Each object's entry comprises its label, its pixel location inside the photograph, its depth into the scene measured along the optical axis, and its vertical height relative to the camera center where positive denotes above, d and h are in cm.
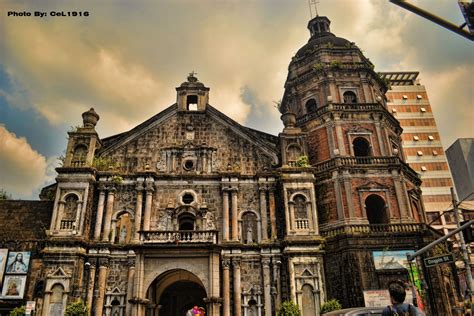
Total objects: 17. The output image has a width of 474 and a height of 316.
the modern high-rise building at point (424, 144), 4544 +2006
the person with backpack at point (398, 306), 541 +3
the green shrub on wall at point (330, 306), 1739 +22
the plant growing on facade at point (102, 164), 2145 +835
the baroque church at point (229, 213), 1852 +530
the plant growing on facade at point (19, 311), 1730 +47
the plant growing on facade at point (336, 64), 2466 +1514
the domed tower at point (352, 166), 1939 +785
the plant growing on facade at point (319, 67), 2483 +1515
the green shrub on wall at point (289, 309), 1723 +14
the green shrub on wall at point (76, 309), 1692 +47
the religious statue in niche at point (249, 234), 2026 +407
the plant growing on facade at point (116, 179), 2098 +729
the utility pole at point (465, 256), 1412 +191
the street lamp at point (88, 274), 1832 +212
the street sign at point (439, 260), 1179 +142
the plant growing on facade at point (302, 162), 2128 +802
